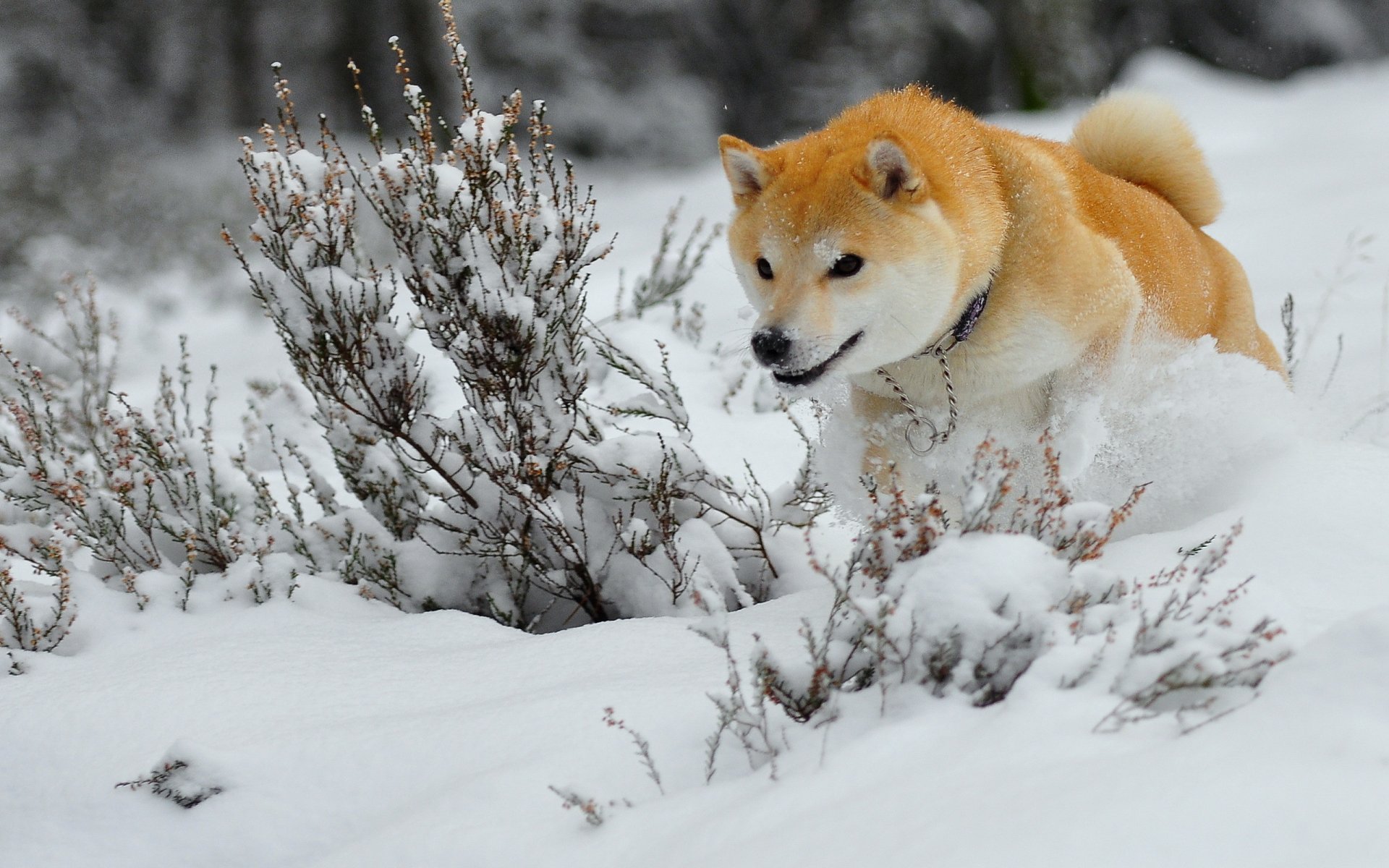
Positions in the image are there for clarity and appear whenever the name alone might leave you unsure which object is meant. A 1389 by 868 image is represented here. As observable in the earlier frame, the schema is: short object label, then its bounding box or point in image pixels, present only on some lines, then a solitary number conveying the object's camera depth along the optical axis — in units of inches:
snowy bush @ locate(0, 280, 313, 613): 211.3
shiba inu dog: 201.5
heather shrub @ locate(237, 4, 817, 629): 201.9
